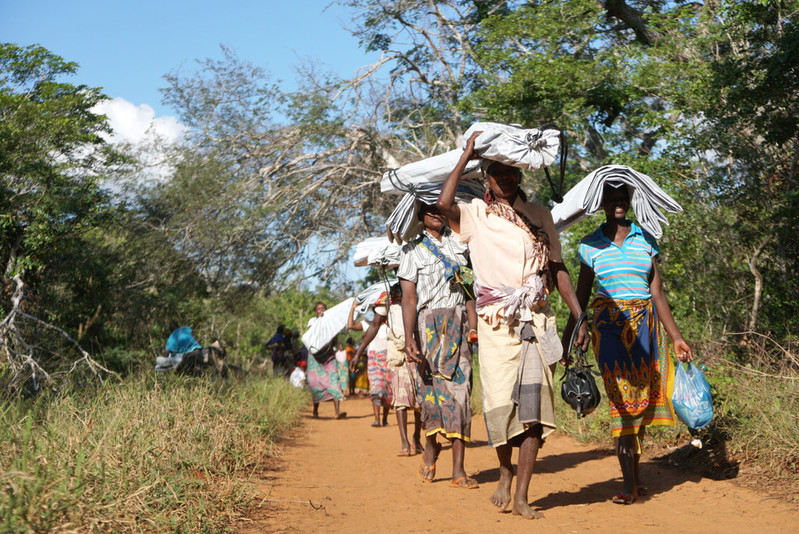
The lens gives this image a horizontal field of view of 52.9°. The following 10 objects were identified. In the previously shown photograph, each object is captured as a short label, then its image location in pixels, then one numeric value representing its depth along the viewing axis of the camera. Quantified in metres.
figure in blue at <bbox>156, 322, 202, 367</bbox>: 13.06
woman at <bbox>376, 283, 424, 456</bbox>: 8.09
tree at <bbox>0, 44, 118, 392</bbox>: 9.53
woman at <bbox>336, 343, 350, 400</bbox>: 12.86
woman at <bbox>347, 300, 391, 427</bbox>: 11.87
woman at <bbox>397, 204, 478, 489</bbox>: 6.12
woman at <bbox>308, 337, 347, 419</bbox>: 12.75
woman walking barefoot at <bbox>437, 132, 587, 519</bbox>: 4.82
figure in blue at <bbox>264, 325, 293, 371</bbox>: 17.50
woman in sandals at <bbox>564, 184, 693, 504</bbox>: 5.38
